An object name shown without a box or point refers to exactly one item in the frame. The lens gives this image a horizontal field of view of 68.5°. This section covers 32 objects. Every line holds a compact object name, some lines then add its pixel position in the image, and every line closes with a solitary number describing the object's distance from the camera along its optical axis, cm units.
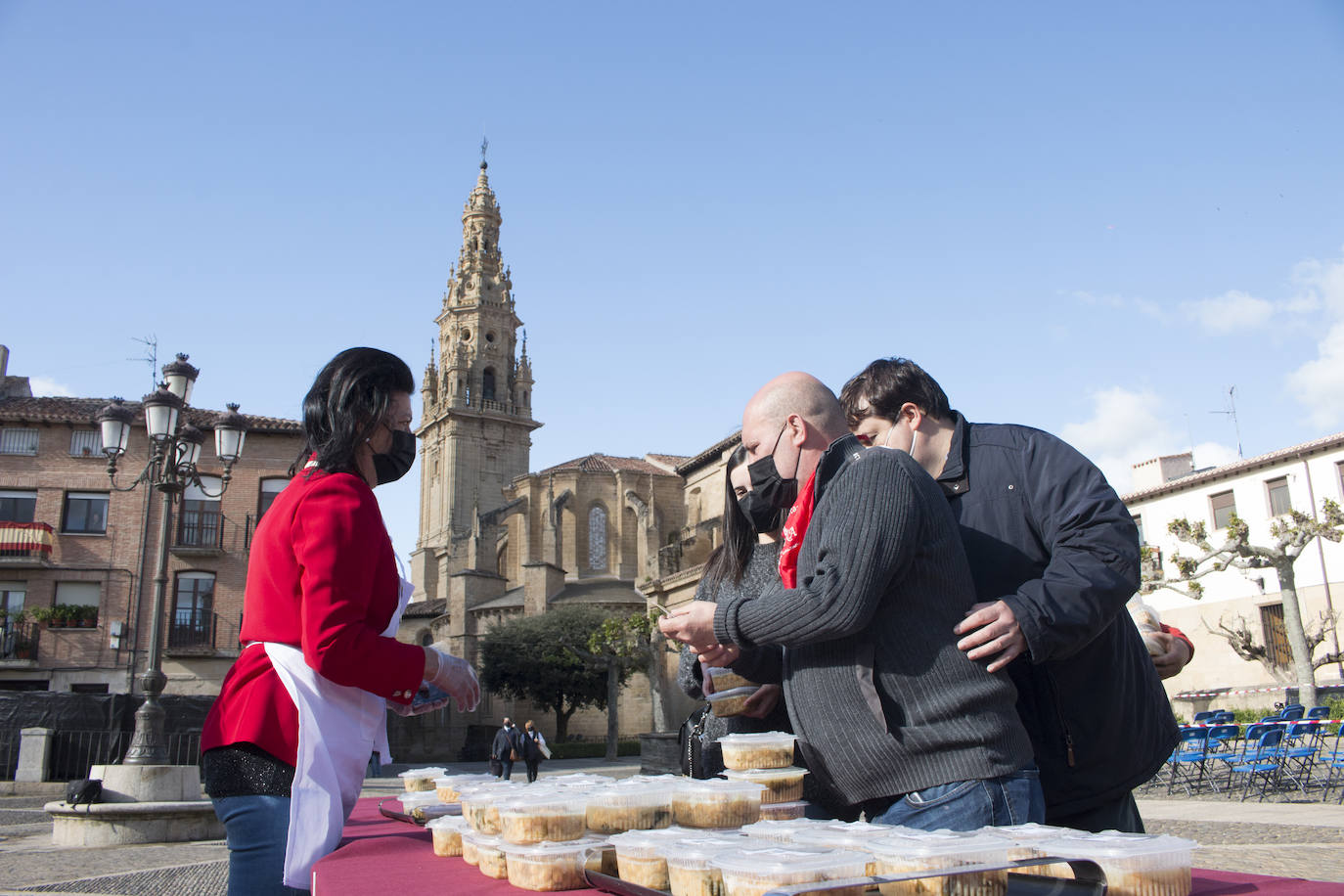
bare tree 1969
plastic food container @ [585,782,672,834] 206
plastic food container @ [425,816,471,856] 228
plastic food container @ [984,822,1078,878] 142
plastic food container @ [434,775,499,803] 282
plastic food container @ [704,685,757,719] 300
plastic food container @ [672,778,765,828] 203
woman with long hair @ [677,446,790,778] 301
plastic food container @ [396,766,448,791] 337
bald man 199
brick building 2906
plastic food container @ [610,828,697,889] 163
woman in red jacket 220
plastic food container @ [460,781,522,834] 209
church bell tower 6119
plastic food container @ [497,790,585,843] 191
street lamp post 1186
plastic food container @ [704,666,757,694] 300
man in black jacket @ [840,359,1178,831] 227
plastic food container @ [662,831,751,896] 149
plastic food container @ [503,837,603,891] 178
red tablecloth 150
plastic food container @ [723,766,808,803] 238
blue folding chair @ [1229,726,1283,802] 1150
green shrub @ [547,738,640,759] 4119
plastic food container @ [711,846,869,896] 138
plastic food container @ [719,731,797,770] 244
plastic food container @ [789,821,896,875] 154
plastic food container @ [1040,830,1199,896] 138
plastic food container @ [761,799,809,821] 233
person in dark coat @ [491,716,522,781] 2378
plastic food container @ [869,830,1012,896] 138
